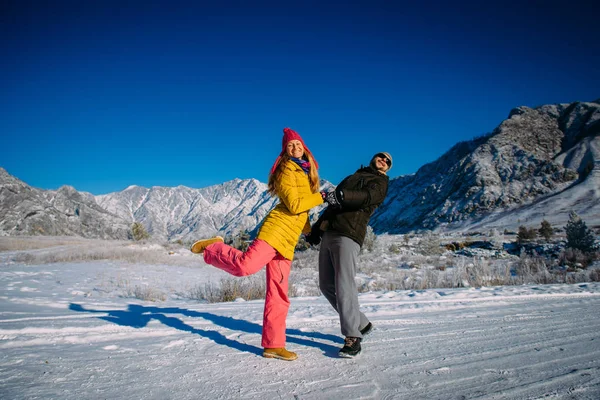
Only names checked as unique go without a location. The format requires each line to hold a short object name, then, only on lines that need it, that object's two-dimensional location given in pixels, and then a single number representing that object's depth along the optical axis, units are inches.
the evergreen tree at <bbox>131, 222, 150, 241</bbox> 1224.2
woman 105.6
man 109.7
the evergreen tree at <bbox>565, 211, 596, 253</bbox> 474.3
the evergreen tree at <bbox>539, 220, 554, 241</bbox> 798.9
